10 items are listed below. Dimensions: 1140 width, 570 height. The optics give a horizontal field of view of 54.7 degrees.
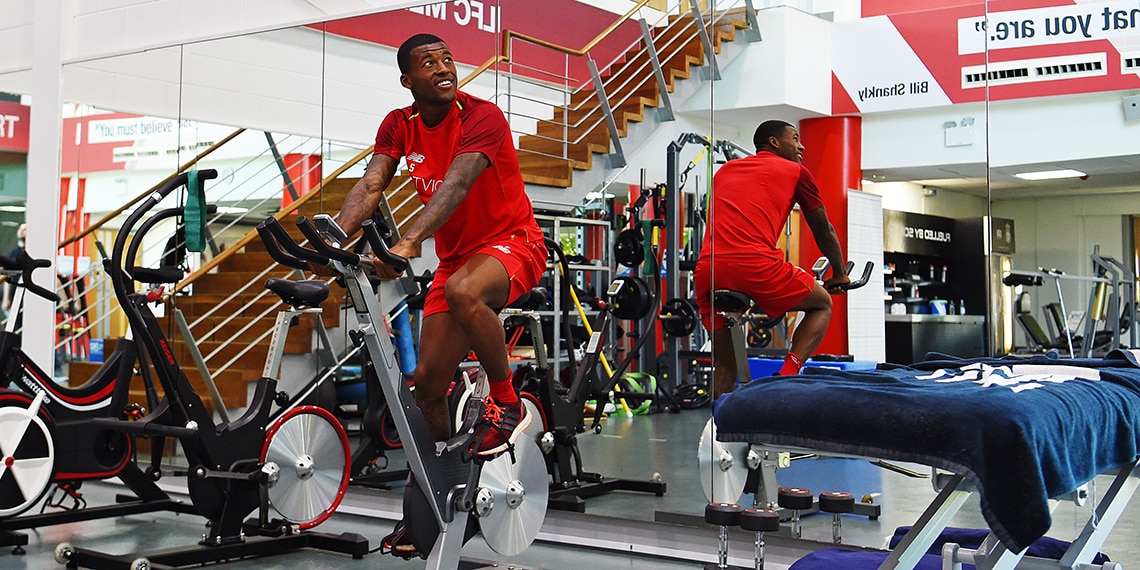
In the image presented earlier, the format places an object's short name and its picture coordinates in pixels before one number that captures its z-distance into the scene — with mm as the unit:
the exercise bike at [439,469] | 3111
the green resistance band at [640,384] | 4504
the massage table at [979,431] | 1920
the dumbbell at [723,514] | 2918
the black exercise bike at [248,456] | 4219
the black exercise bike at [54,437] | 4426
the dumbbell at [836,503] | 3420
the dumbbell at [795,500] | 3256
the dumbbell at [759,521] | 2900
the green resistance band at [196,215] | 5883
